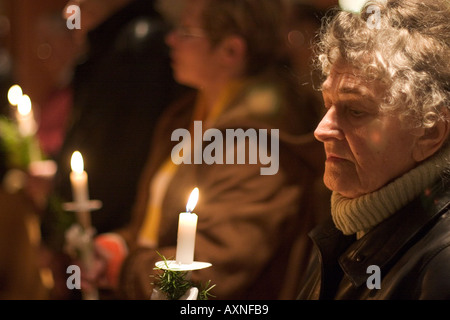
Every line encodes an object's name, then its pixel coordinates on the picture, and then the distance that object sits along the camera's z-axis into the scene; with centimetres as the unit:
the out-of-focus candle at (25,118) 363
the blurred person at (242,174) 317
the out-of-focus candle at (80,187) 322
